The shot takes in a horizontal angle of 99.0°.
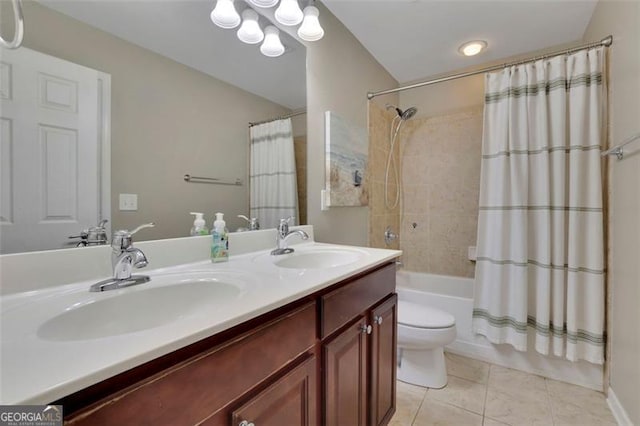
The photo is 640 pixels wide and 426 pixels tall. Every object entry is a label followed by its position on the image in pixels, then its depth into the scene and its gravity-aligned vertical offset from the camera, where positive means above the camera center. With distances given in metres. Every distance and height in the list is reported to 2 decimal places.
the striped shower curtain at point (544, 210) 1.54 +0.01
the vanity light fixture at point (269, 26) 1.14 +0.89
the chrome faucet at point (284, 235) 1.29 -0.12
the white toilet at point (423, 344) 1.54 -0.76
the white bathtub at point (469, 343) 1.65 -0.91
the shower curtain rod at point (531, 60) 1.47 +0.93
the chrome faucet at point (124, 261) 0.73 -0.14
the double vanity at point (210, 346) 0.38 -0.26
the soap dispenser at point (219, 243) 1.03 -0.12
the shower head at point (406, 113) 2.28 +0.83
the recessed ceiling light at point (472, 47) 1.98 +1.22
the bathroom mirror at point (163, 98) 0.78 +0.42
